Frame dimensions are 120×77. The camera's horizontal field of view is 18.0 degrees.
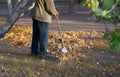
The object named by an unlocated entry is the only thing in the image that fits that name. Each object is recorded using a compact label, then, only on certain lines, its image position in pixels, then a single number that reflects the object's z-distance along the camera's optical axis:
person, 7.46
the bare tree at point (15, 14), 9.82
